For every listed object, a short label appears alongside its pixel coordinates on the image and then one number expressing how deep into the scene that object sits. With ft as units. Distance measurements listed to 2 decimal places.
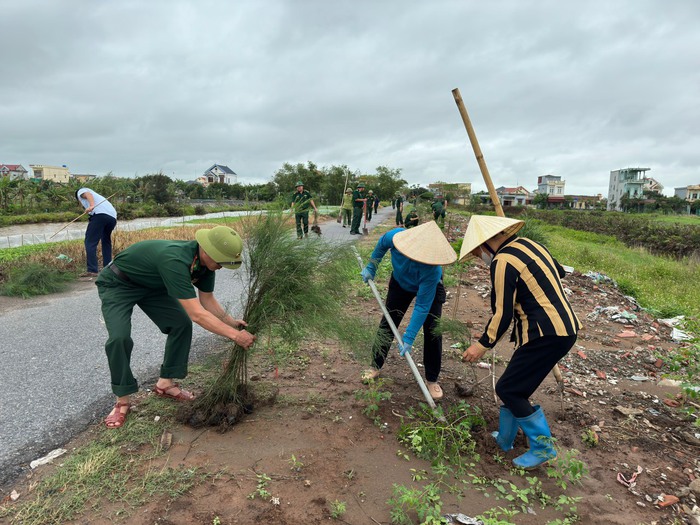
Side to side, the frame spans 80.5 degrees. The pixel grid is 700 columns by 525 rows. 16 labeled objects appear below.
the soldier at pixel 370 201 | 58.39
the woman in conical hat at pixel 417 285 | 11.03
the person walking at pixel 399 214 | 58.37
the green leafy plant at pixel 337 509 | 7.77
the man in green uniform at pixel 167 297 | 9.11
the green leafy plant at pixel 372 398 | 11.11
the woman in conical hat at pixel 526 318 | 8.89
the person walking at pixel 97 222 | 23.02
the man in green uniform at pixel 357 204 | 46.58
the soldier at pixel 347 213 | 65.17
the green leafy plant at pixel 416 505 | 7.59
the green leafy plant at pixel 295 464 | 9.00
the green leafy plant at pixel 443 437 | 9.64
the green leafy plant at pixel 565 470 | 8.62
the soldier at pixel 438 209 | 49.65
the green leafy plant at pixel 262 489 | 8.05
